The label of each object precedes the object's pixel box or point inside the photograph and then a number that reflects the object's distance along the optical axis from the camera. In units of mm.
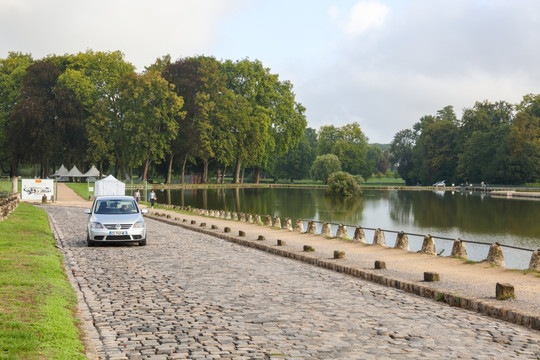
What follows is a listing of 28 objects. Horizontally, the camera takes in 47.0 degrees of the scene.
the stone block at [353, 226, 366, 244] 23809
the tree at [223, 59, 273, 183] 100875
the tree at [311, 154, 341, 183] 122625
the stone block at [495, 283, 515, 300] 10734
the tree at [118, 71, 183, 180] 84188
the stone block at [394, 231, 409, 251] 20656
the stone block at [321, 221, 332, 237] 26797
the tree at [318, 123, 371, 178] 137250
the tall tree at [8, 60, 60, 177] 81062
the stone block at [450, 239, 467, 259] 17641
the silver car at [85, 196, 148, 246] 20250
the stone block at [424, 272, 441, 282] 12914
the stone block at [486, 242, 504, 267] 15742
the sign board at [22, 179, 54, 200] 52000
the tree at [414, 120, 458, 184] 126688
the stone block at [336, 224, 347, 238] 26230
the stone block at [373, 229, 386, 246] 22641
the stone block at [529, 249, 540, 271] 14250
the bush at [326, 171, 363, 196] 92938
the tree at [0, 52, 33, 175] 88188
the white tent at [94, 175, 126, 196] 53562
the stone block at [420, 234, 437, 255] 19094
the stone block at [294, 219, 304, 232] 30316
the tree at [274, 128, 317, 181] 148500
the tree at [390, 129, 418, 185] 145375
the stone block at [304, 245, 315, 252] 19219
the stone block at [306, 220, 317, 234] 28125
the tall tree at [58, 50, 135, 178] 83875
